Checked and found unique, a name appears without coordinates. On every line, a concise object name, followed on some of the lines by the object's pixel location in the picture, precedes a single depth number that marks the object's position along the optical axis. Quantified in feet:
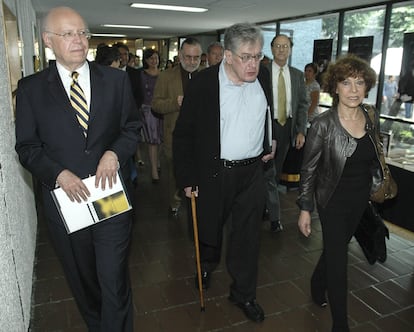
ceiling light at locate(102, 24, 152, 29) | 47.10
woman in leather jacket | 7.23
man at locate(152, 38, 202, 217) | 12.30
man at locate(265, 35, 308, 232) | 12.45
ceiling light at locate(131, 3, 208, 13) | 28.91
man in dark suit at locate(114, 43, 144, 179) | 17.30
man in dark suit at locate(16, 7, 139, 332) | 5.82
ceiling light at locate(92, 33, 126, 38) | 63.73
